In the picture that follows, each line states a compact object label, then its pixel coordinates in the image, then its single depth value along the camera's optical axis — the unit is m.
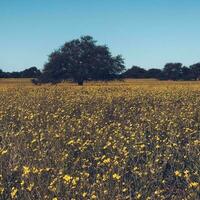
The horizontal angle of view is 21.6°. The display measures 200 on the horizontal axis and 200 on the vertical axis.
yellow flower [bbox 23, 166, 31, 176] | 5.98
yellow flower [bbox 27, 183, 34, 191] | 5.66
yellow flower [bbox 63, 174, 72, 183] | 5.66
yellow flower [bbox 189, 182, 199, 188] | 5.48
